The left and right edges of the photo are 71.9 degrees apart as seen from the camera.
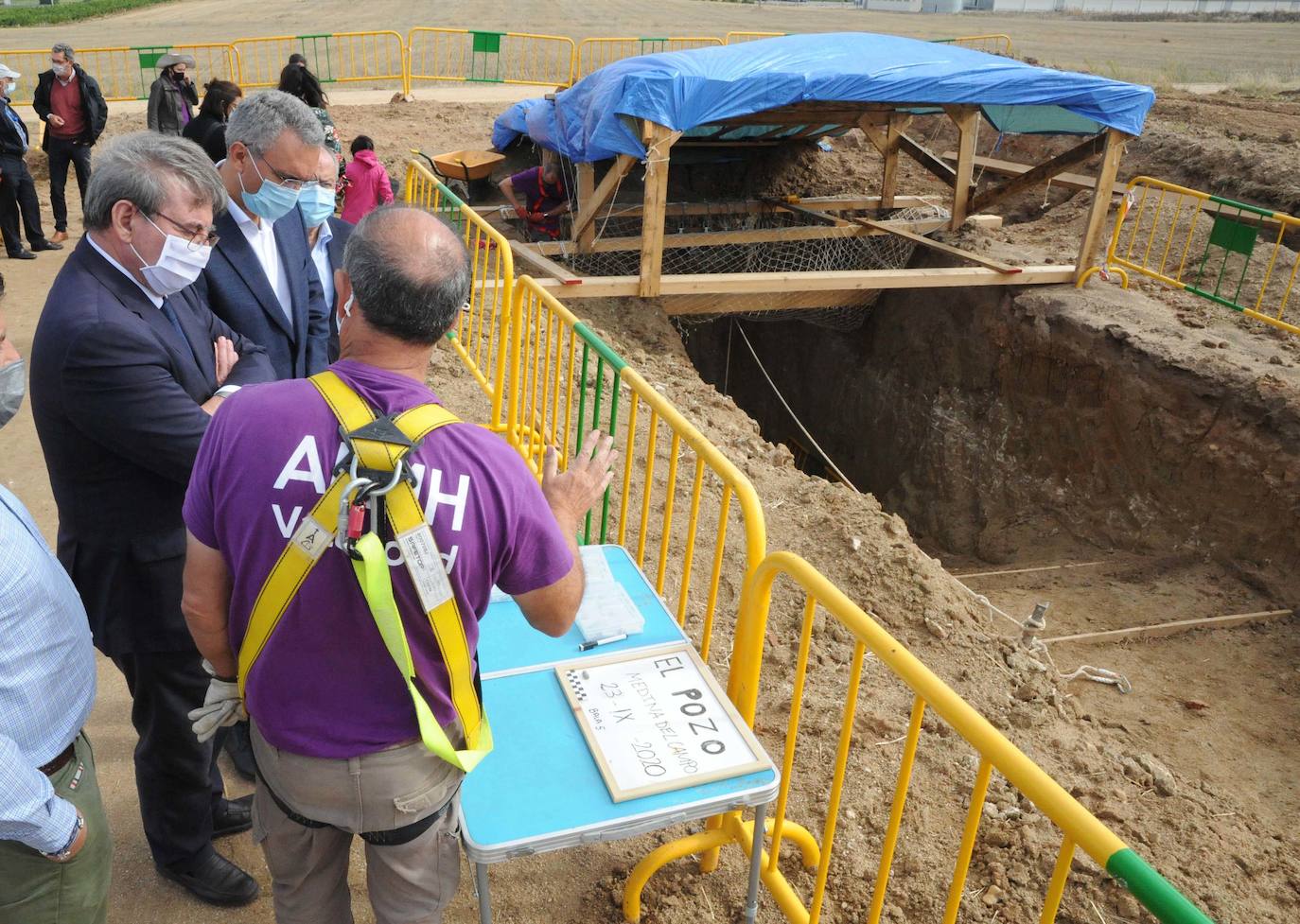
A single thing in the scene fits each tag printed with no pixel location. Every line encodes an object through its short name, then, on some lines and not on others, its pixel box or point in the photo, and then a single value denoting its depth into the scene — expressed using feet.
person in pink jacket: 23.53
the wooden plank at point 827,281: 25.77
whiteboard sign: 6.87
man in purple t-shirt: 5.07
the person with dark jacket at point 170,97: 27.43
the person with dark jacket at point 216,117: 21.43
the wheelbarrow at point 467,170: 35.88
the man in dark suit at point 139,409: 7.03
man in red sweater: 29.14
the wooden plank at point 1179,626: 19.33
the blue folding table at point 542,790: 6.35
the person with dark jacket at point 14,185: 27.27
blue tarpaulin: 23.07
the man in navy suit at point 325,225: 11.66
